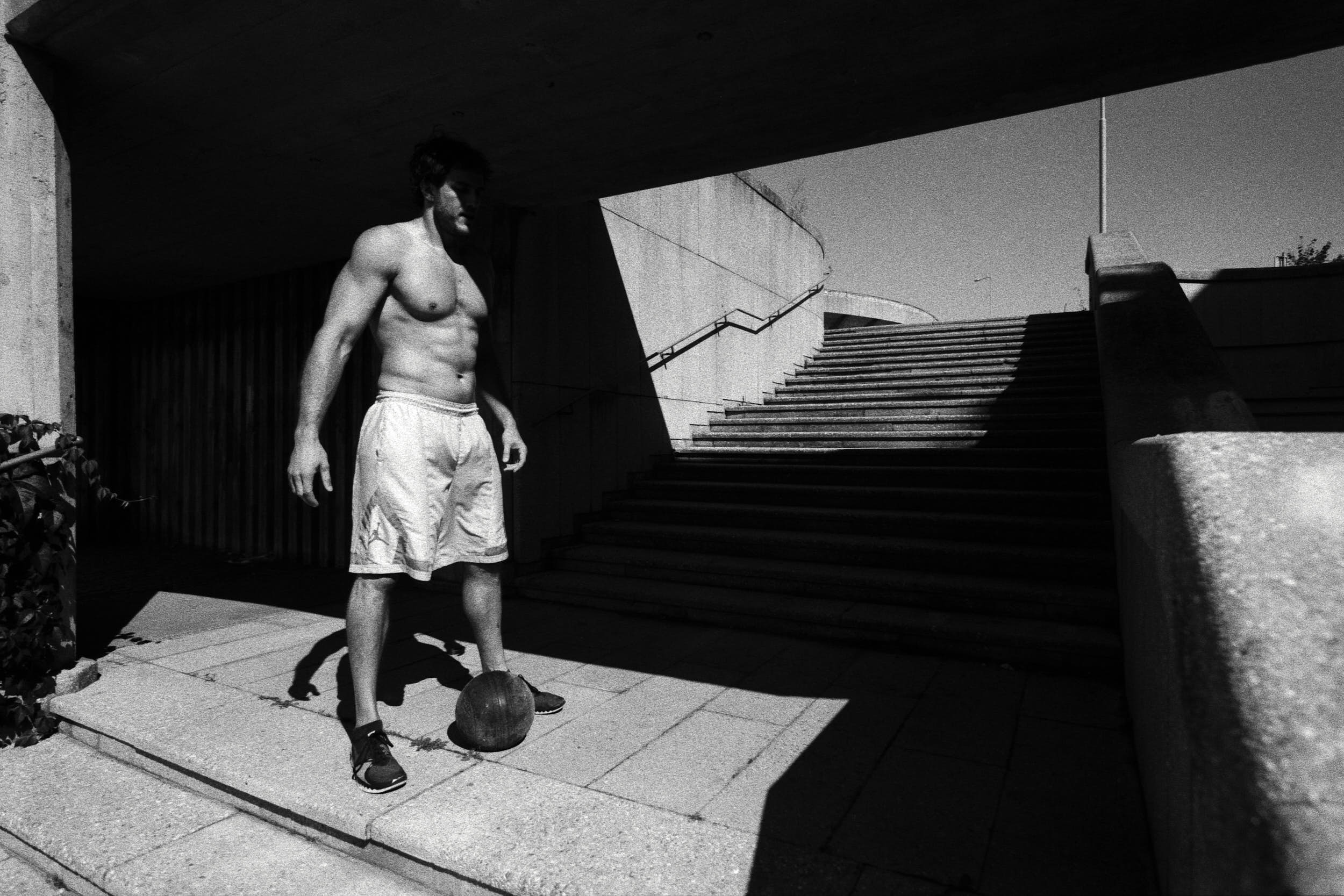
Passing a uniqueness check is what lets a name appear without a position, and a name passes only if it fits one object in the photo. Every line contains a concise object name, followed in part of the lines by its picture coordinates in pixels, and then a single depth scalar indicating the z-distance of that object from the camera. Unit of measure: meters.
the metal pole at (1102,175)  16.38
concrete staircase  4.20
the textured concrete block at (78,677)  3.33
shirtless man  2.65
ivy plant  3.08
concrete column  3.38
